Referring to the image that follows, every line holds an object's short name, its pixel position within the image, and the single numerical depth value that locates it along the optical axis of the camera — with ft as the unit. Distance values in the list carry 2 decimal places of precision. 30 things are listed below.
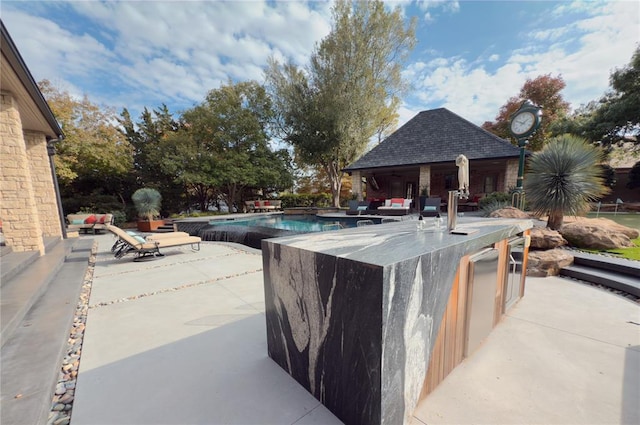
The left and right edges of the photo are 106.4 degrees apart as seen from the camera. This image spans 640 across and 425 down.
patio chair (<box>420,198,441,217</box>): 34.37
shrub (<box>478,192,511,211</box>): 34.39
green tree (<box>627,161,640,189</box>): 43.70
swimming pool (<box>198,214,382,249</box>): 26.73
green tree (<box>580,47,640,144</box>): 38.91
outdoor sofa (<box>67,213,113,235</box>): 31.32
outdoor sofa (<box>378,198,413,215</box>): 39.86
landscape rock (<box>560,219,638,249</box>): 15.51
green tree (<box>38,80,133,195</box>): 34.83
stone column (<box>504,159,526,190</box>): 37.55
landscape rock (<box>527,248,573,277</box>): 13.29
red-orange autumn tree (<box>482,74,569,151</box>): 61.21
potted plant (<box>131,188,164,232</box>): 34.32
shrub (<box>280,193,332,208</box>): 61.62
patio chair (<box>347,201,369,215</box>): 42.04
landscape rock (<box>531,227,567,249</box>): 14.52
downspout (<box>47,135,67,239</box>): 23.47
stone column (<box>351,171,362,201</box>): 50.96
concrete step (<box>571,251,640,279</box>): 11.77
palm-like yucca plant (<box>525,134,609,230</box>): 16.62
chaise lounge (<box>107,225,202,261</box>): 17.58
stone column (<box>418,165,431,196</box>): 43.83
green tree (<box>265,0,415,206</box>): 45.42
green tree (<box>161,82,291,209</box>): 46.57
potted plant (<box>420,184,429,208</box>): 42.83
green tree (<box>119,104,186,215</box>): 48.91
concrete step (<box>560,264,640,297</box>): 10.74
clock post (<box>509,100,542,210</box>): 24.34
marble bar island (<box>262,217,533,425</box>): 4.00
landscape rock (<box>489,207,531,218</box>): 18.98
